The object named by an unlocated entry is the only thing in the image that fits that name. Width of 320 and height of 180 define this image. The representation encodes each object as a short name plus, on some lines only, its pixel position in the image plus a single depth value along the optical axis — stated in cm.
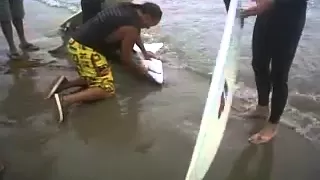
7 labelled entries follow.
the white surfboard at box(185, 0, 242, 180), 147
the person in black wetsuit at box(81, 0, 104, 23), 319
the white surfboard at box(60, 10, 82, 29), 362
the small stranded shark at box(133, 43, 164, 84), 288
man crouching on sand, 267
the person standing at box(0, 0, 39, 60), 311
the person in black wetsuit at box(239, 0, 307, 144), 198
